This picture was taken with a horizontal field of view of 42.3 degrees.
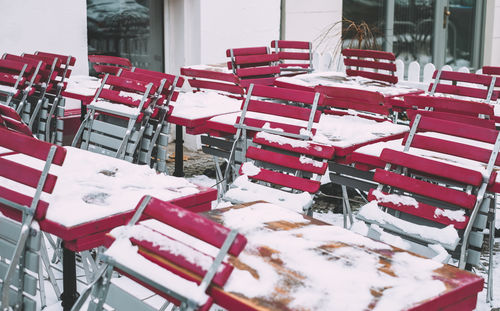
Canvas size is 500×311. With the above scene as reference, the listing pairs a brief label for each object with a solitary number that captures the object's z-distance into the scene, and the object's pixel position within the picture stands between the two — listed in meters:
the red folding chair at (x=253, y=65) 7.04
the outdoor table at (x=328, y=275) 2.10
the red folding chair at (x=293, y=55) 8.00
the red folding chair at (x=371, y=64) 7.15
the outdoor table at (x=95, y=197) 2.73
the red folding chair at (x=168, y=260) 2.01
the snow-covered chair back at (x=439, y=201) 3.26
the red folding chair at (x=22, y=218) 2.61
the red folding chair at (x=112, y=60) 6.51
